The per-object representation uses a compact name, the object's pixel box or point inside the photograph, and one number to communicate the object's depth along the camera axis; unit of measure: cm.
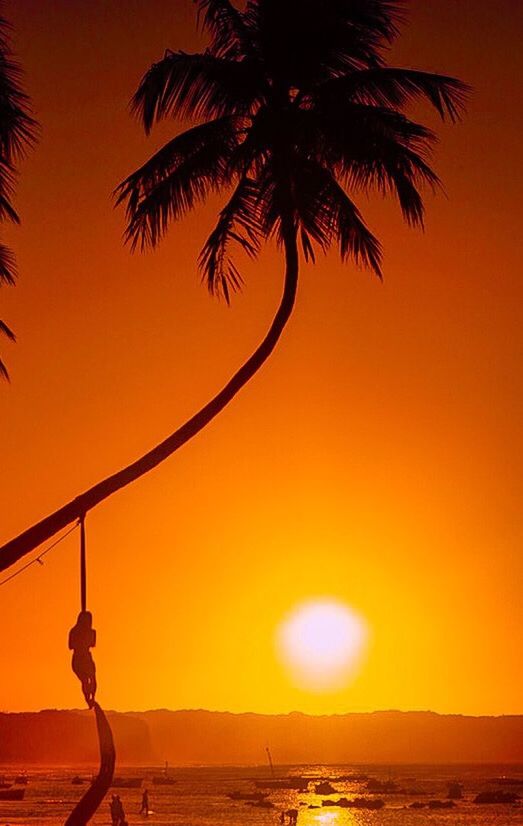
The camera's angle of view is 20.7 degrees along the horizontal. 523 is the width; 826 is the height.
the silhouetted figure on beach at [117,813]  10138
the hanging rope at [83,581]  1822
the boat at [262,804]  17071
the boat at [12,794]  17738
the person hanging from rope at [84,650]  1805
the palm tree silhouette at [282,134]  2092
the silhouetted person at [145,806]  13762
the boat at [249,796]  18248
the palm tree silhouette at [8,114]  1945
